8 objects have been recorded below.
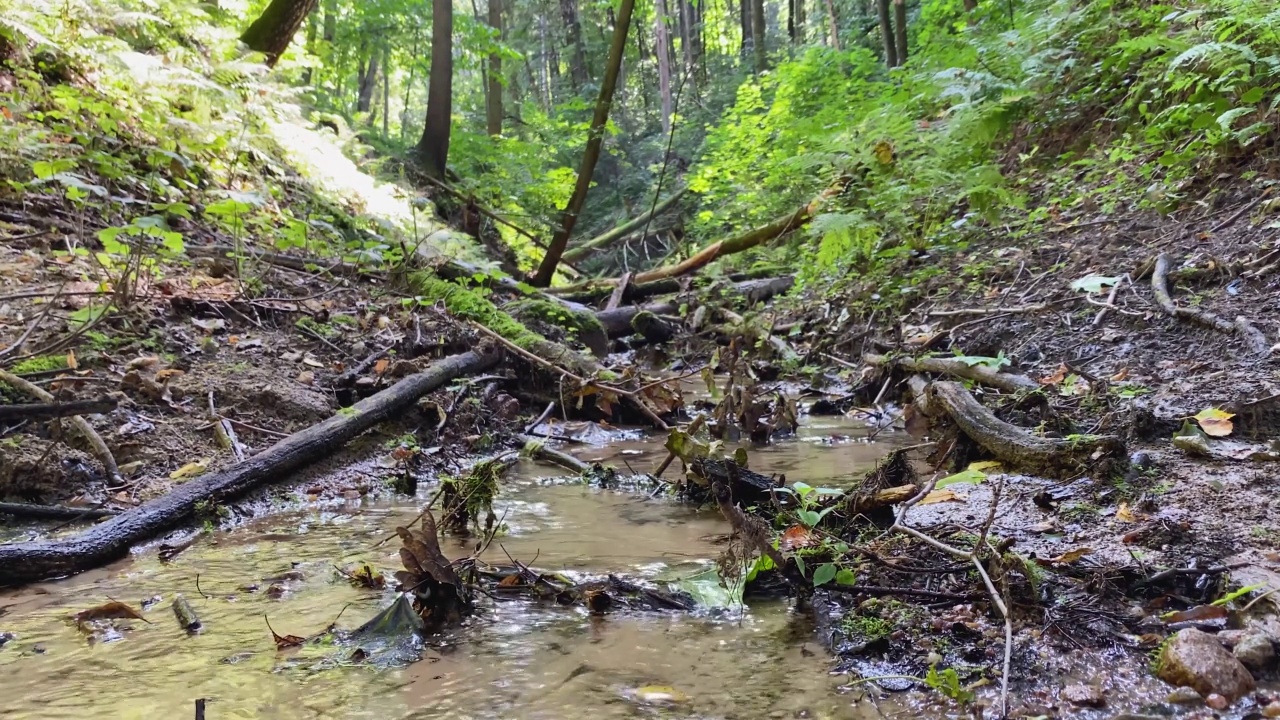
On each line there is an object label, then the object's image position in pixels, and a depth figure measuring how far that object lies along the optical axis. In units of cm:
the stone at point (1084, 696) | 179
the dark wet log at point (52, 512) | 322
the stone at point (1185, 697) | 175
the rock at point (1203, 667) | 175
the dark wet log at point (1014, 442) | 335
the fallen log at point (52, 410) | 313
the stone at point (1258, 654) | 181
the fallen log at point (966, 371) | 462
